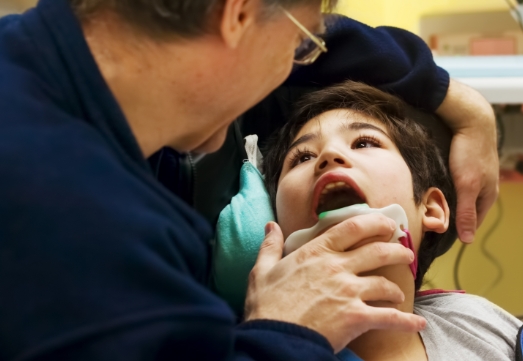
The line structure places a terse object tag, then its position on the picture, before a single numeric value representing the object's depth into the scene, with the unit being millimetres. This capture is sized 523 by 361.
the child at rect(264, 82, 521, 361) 925
